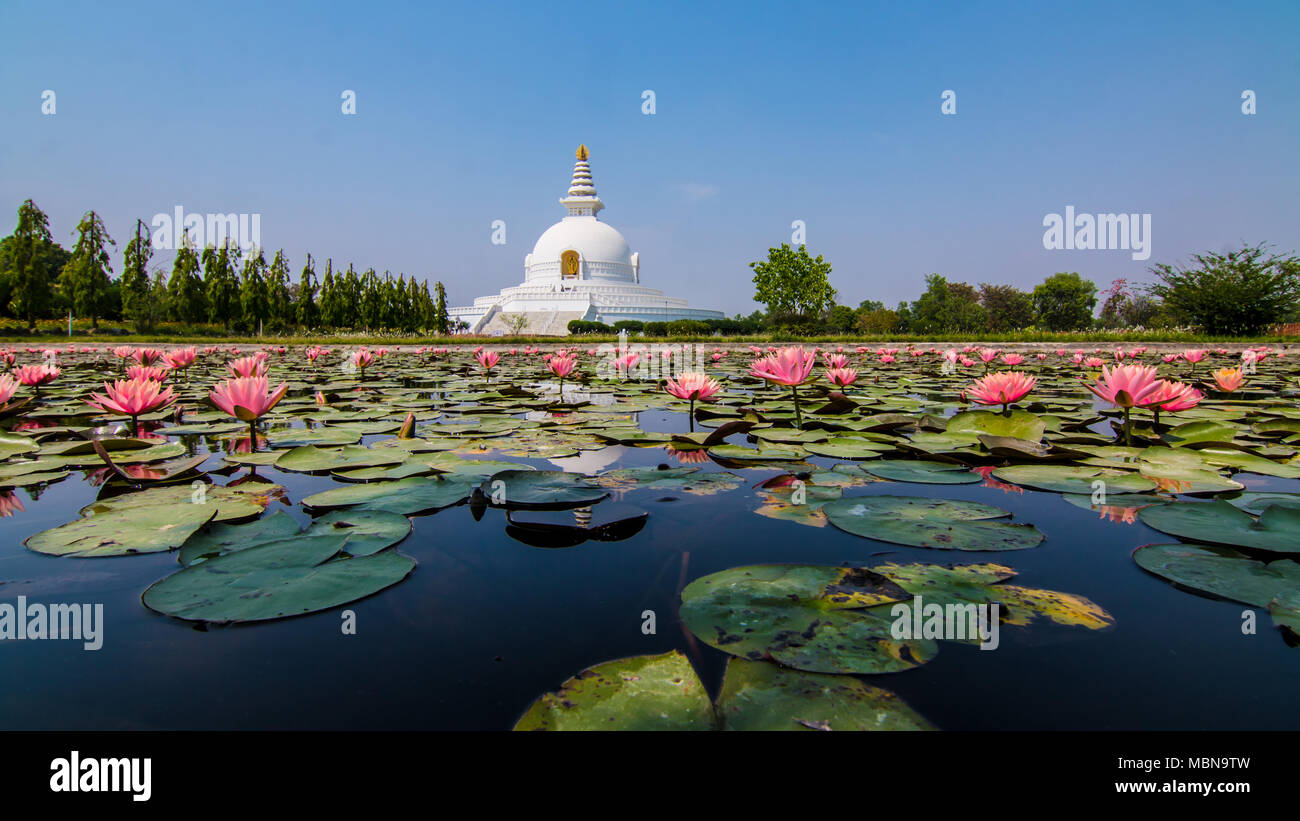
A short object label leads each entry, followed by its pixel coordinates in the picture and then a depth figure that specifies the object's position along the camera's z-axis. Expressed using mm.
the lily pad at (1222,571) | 1181
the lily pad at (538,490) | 1842
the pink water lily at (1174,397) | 2519
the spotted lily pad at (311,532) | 1423
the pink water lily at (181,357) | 4953
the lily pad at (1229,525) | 1426
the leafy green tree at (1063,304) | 48531
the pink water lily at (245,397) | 2314
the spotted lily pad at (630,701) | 808
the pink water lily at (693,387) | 3078
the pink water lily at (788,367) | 2926
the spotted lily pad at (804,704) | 799
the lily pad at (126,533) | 1427
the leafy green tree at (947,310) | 49656
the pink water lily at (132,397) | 2574
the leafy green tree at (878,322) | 48666
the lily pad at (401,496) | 1794
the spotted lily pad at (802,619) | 969
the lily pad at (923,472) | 2168
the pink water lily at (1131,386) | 2430
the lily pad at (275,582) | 1113
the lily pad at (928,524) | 1507
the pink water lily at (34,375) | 3703
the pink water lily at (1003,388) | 2863
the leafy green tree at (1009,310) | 51125
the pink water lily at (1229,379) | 3435
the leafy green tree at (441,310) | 34094
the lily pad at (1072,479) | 1985
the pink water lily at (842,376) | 3803
